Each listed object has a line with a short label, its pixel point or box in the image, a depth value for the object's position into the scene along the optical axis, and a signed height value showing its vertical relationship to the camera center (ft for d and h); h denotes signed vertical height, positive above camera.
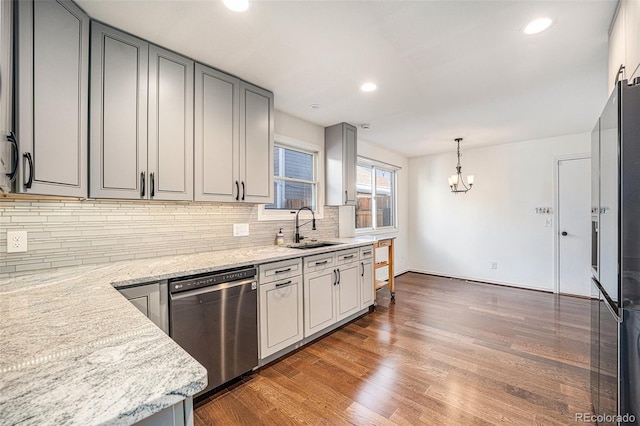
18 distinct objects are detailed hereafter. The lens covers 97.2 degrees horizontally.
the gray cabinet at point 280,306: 7.37 -2.54
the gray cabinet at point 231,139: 7.36 +2.12
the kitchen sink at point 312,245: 10.08 -1.16
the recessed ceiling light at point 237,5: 5.12 +3.86
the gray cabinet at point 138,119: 5.72 +2.11
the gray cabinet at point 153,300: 5.18 -1.63
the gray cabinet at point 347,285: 9.78 -2.58
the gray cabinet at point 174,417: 2.06 -1.57
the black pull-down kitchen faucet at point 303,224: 10.74 -0.45
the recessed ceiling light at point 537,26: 5.66 +3.86
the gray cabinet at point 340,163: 12.00 +2.16
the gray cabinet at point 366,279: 11.01 -2.62
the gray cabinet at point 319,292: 8.56 -2.51
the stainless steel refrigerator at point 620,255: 3.63 -0.58
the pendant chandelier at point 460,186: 15.29 +1.60
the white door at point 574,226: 13.44 -0.66
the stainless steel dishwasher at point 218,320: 5.79 -2.36
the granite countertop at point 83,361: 1.71 -1.18
